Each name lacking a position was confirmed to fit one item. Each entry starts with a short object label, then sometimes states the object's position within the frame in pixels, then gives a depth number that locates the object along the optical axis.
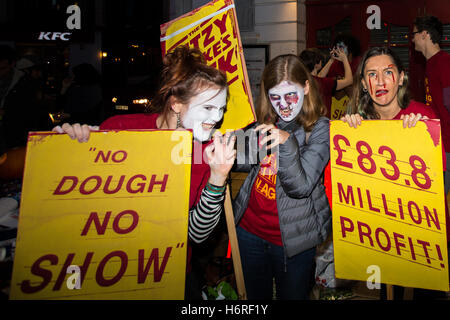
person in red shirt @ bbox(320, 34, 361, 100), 4.53
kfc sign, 11.41
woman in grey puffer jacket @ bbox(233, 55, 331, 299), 1.71
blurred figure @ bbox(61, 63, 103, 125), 5.02
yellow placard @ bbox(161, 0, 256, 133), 1.88
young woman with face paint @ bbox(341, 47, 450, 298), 1.85
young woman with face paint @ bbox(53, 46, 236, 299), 1.57
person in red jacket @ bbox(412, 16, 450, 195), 3.02
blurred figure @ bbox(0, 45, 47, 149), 4.00
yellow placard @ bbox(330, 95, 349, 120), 4.51
